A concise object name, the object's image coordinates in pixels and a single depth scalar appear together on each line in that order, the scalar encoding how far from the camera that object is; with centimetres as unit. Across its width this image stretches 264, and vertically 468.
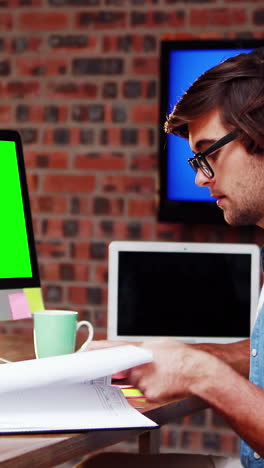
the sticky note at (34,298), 231
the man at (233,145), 218
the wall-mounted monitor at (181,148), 318
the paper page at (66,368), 171
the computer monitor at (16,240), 229
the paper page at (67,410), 167
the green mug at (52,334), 215
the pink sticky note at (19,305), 227
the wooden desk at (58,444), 154
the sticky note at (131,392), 202
